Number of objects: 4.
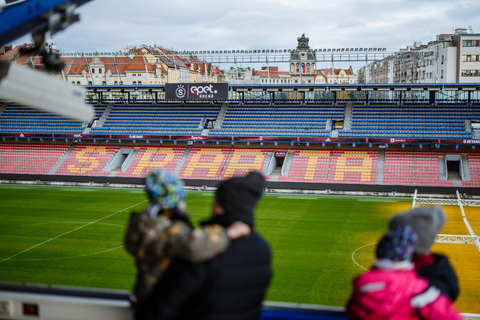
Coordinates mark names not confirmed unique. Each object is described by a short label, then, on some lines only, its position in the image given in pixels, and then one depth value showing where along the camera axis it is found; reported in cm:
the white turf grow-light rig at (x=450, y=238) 1472
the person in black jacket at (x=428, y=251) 317
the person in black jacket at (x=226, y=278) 295
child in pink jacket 295
